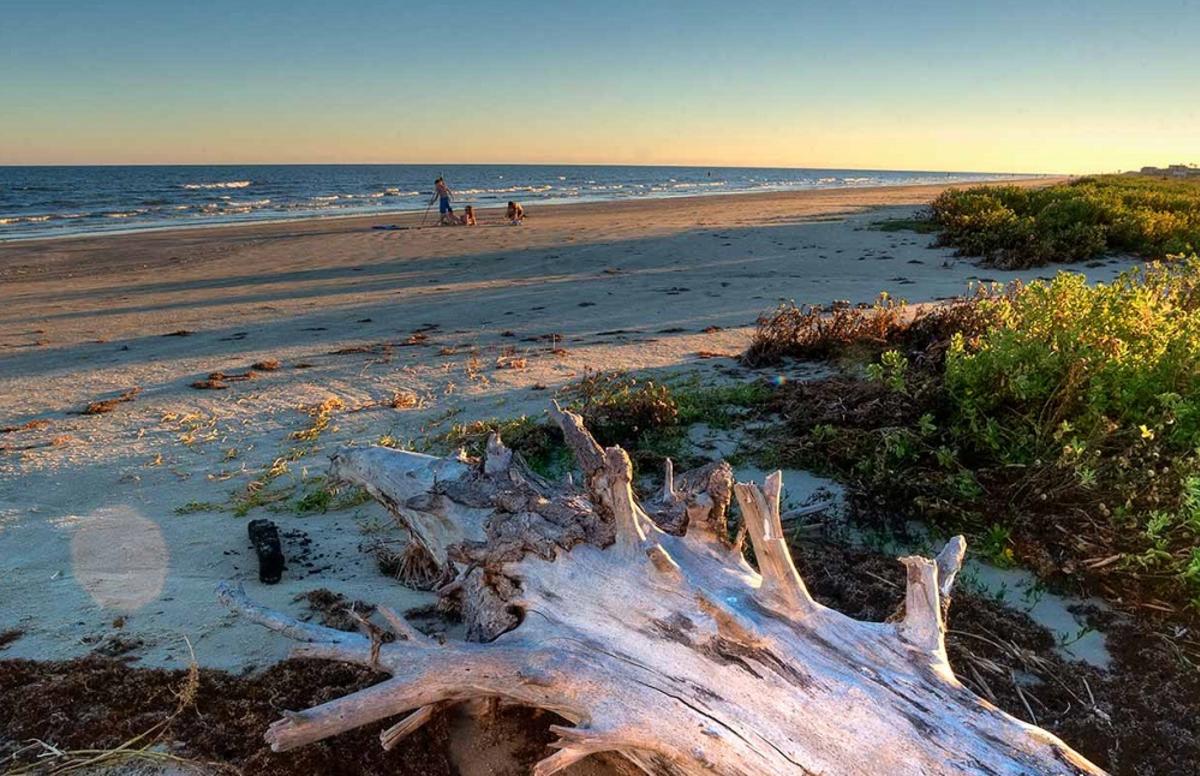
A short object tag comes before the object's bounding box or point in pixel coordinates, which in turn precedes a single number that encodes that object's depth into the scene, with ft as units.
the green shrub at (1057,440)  10.62
